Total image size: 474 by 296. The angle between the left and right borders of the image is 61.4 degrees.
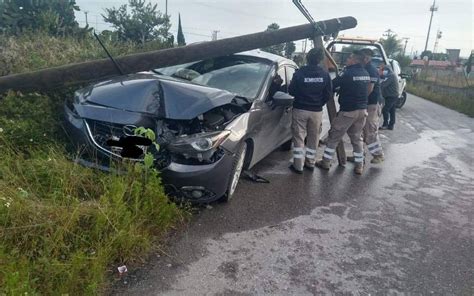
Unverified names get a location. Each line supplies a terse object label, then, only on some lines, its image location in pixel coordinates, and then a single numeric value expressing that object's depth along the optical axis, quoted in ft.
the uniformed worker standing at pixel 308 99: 18.90
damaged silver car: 12.61
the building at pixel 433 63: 174.91
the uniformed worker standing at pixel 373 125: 22.85
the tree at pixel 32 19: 35.52
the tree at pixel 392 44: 191.64
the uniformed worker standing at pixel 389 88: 31.17
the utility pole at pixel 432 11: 190.33
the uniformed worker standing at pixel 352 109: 19.86
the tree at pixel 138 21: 55.01
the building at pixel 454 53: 195.24
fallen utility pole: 17.04
